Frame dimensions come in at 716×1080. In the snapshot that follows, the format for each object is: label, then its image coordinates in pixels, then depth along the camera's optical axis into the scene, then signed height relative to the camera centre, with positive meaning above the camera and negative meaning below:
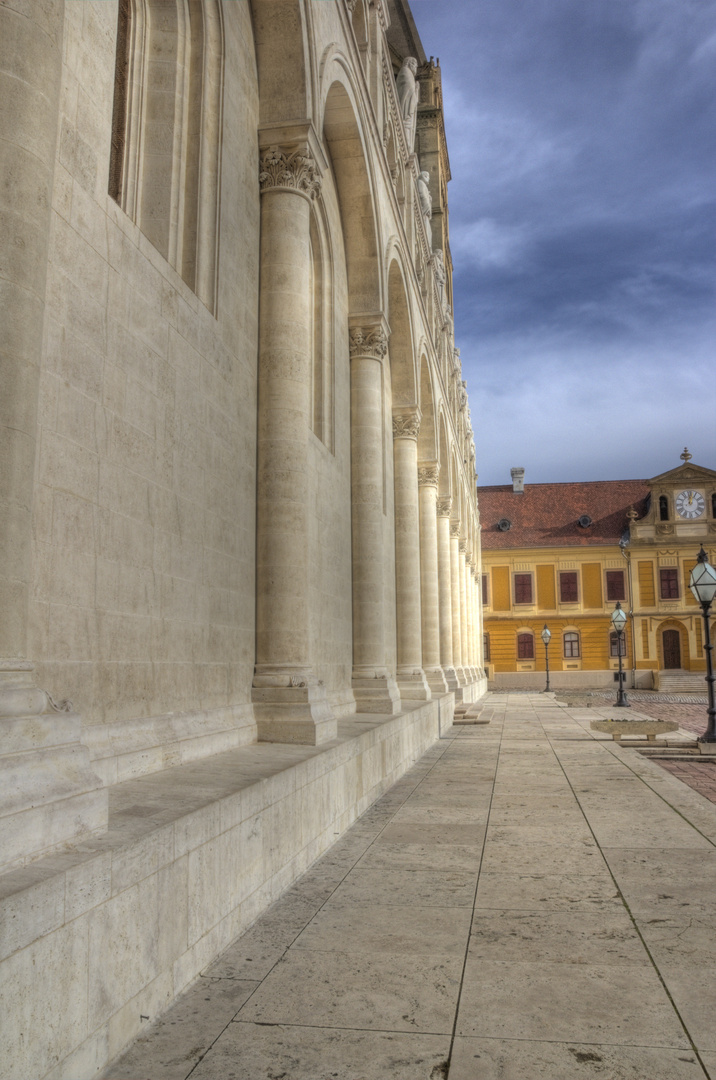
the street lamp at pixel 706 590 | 14.99 +1.16
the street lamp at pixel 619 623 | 29.79 +1.15
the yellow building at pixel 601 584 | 51.84 +4.58
